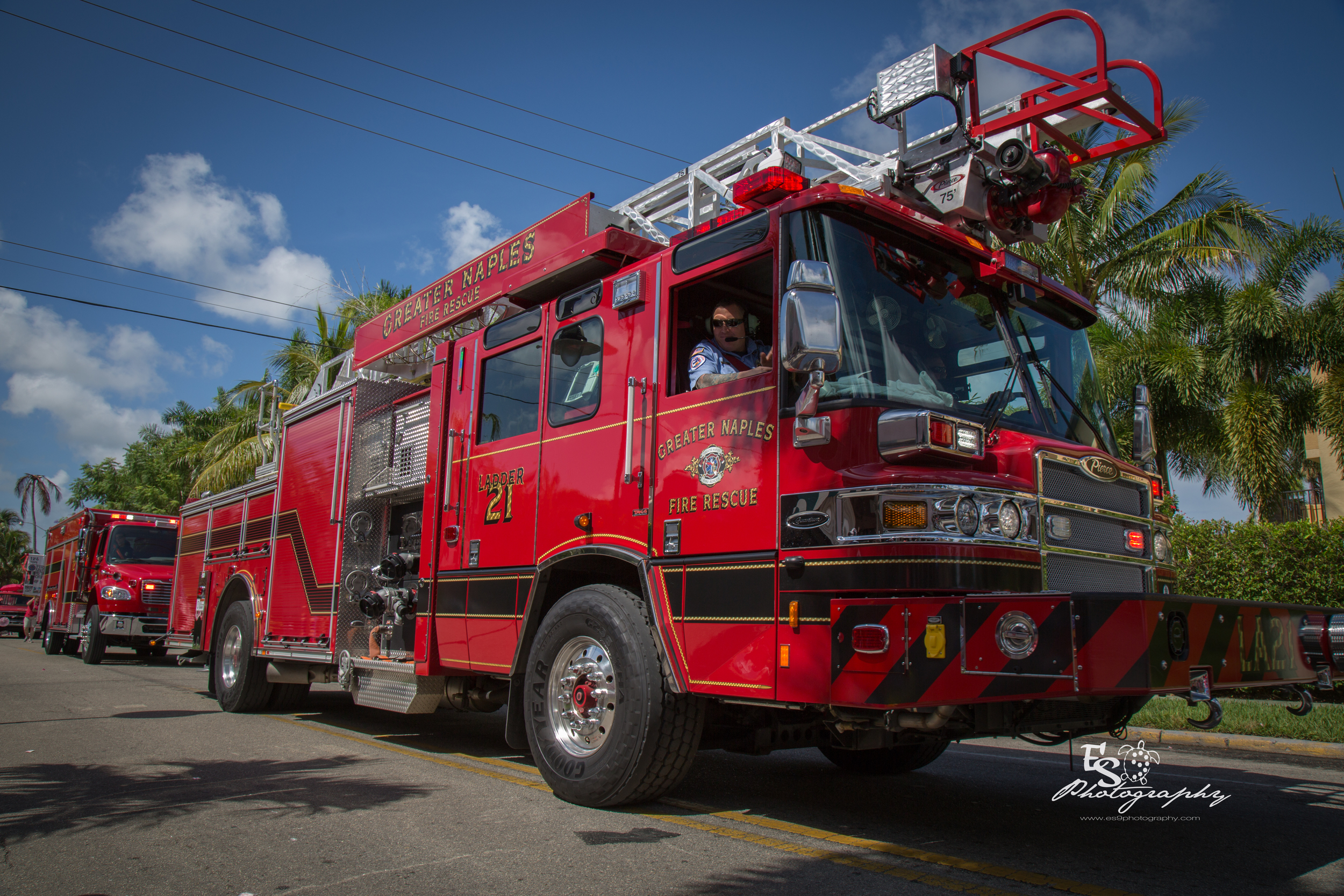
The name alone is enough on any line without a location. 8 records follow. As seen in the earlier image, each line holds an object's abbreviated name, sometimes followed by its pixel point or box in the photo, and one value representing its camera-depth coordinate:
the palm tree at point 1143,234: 14.53
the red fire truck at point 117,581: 16.95
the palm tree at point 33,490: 66.31
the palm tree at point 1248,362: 14.77
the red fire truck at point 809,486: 3.75
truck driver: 4.91
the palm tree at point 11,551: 70.50
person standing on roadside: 25.20
